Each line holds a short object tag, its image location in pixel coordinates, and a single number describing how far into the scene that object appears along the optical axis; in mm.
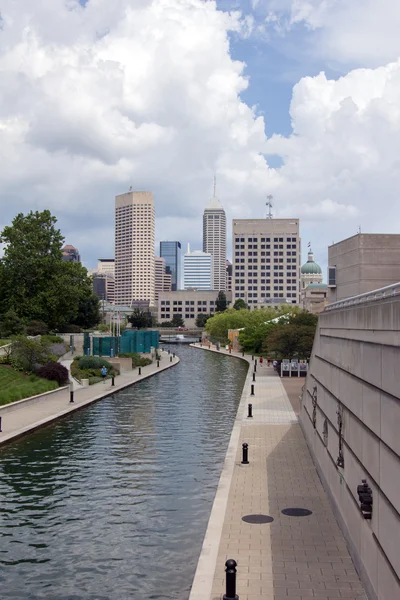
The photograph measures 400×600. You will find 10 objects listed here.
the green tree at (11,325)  61688
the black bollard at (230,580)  9836
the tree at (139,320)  162000
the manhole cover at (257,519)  14891
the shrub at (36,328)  63938
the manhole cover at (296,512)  15391
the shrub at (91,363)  53406
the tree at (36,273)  66438
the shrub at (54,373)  41469
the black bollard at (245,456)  20812
